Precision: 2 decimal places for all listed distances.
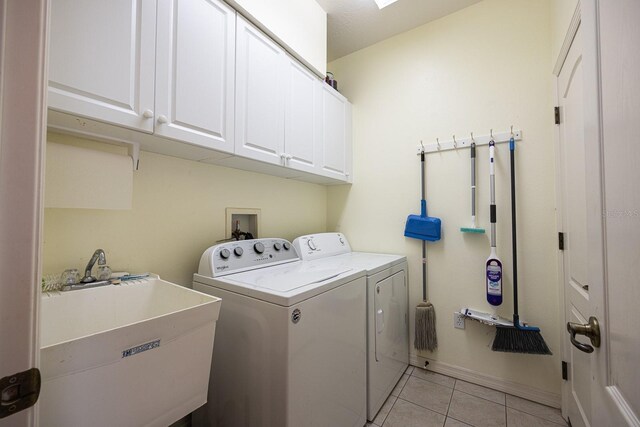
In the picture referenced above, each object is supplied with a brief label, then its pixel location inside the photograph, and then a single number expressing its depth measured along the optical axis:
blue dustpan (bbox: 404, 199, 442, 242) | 2.00
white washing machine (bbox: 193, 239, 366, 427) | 1.03
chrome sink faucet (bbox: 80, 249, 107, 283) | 1.09
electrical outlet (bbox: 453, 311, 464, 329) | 1.95
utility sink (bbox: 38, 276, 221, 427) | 0.62
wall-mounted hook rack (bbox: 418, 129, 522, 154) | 1.81
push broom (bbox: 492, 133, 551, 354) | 1.66
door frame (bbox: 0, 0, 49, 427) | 0.41
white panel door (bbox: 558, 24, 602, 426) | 1.25
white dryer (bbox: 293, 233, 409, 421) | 1.56
